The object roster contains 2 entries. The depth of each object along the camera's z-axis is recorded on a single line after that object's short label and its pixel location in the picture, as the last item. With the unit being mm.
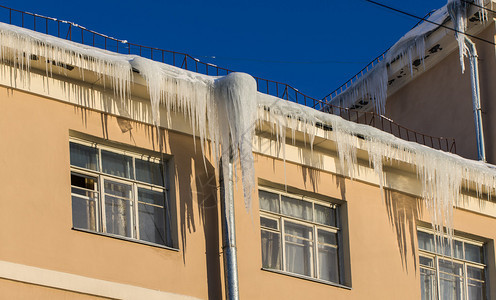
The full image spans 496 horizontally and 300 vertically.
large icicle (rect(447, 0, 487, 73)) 21078
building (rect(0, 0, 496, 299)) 14344
